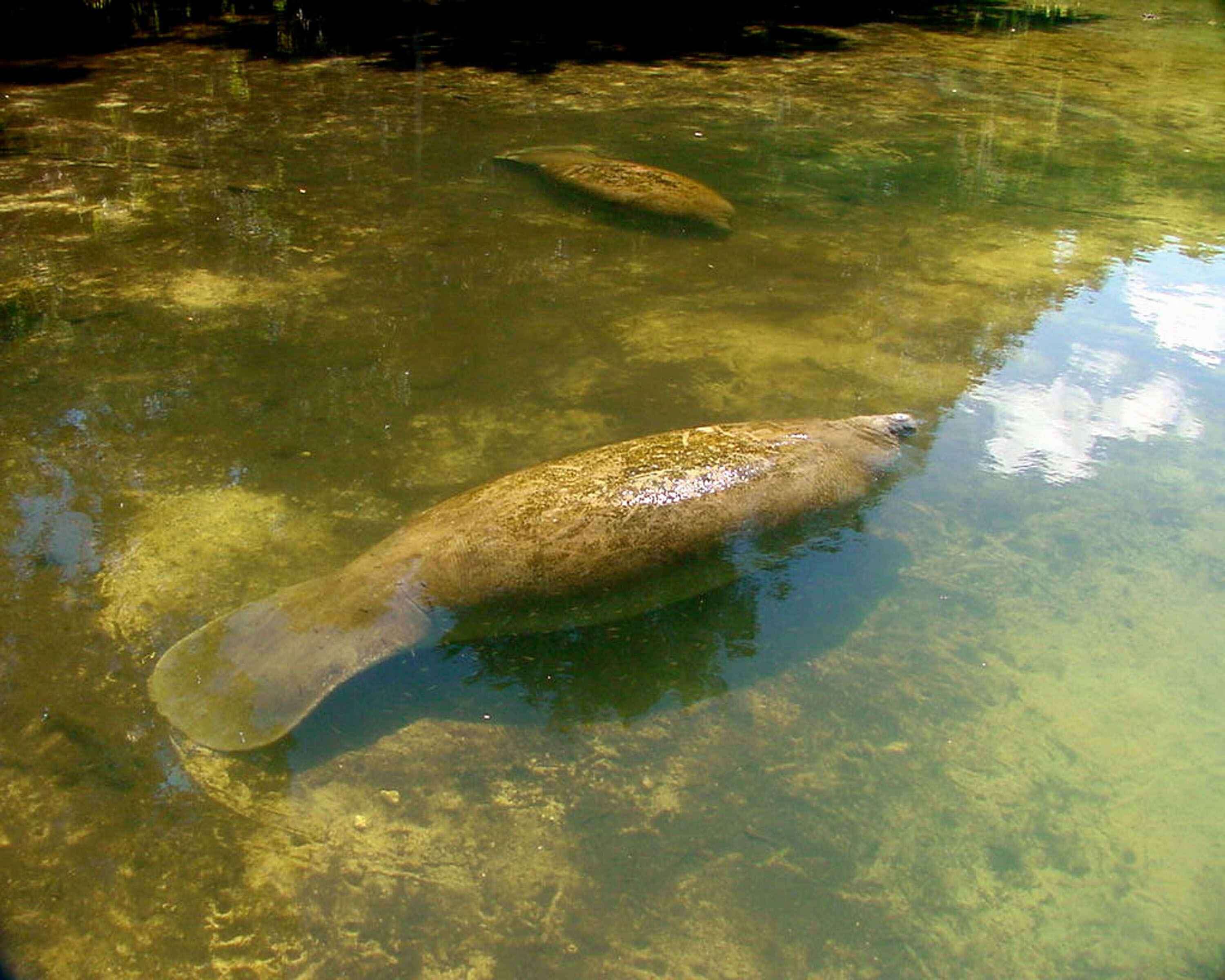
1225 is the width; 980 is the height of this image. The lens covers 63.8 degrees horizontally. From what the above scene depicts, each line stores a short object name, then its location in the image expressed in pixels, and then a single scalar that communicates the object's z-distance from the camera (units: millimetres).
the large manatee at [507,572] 2957
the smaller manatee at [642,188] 6555
